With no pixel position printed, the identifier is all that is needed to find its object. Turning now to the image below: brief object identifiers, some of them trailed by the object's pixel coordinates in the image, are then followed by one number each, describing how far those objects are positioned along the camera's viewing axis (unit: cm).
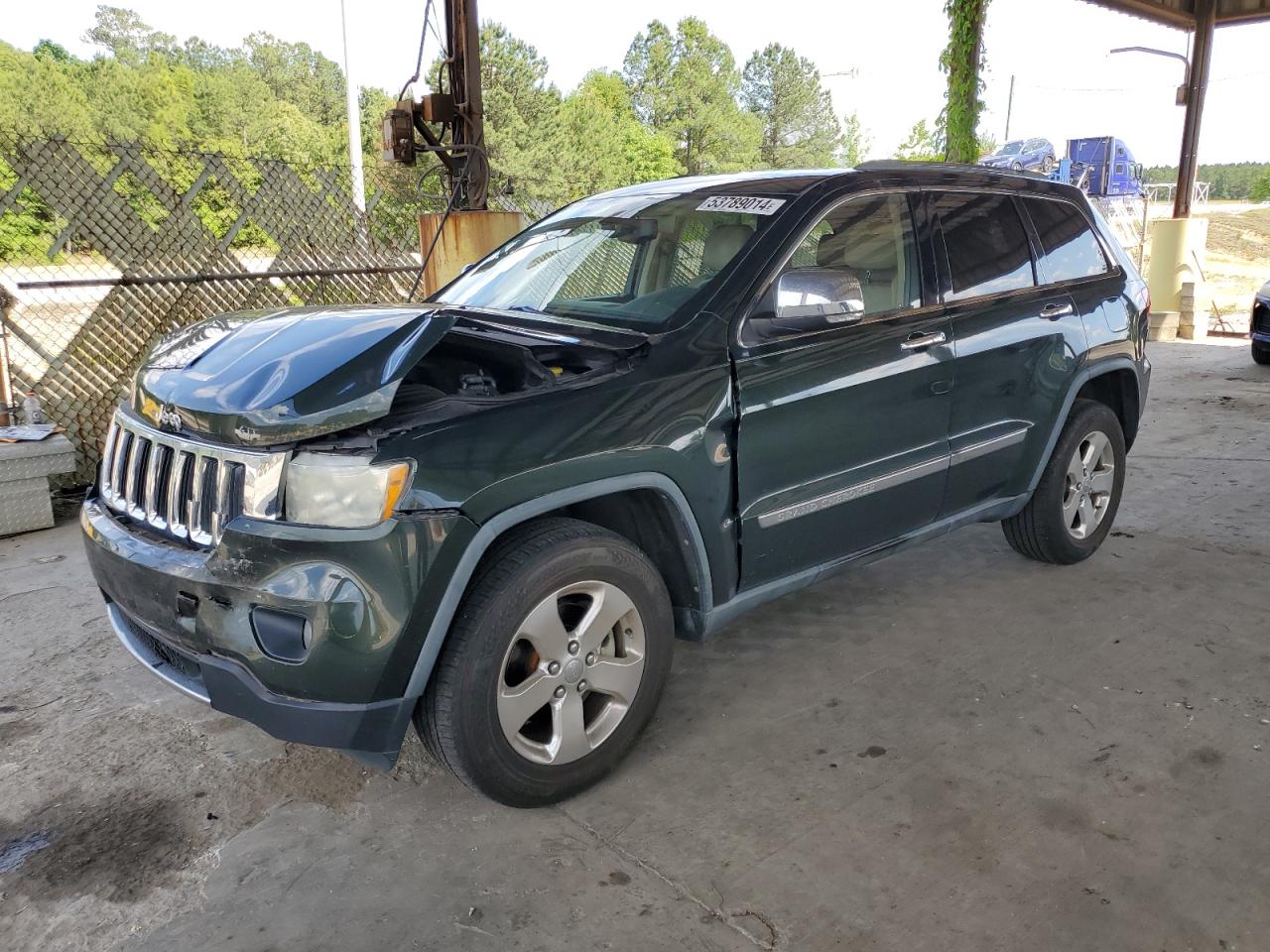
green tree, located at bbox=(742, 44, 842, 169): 7200
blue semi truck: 3130
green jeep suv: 247
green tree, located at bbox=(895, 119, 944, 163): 5016
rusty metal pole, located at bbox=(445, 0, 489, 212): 734
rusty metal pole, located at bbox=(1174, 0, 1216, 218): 1317
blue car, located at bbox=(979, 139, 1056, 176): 3030
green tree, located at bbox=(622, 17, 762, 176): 6594
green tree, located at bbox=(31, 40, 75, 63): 7800
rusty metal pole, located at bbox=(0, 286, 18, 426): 604
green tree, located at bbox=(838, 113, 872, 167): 7719
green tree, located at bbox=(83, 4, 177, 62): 8688
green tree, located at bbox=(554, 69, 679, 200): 4816
